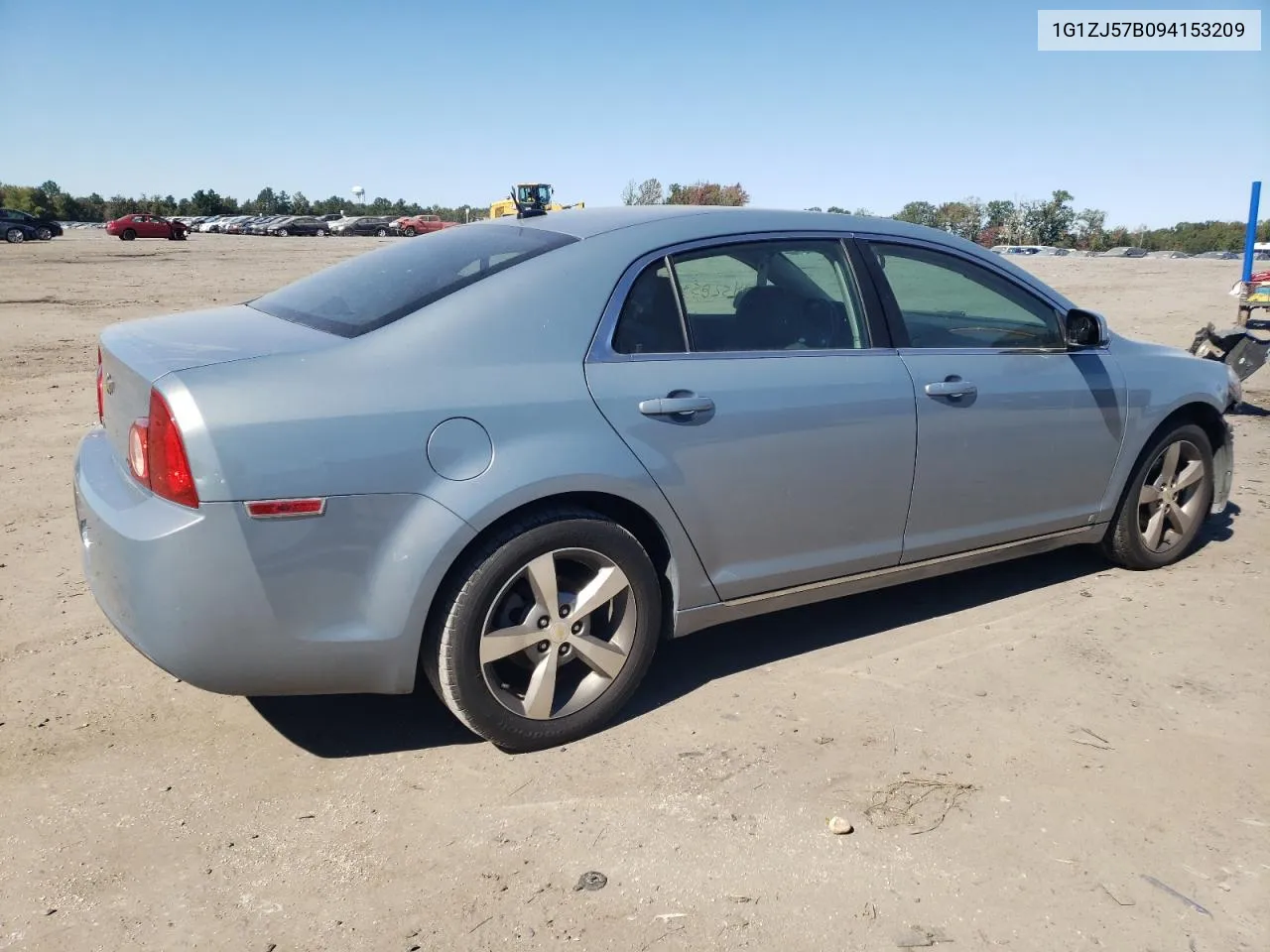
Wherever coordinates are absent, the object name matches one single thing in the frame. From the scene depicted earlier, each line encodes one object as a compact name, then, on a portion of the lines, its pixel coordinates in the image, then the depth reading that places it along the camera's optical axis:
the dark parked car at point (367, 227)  64.38
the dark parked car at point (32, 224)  41.41
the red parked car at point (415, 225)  59.62
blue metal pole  15.15
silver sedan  2.77
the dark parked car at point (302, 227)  63.88
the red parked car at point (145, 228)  49.34
